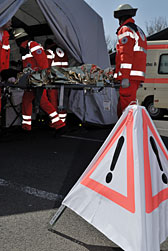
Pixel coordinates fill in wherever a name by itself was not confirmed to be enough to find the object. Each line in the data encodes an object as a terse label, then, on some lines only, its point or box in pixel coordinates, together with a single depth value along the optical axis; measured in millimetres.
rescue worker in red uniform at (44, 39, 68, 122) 7273
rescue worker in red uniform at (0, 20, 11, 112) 5801
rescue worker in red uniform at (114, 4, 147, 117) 4934
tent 6992
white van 11141
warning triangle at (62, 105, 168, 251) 2047
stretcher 5289
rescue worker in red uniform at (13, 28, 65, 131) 6254
